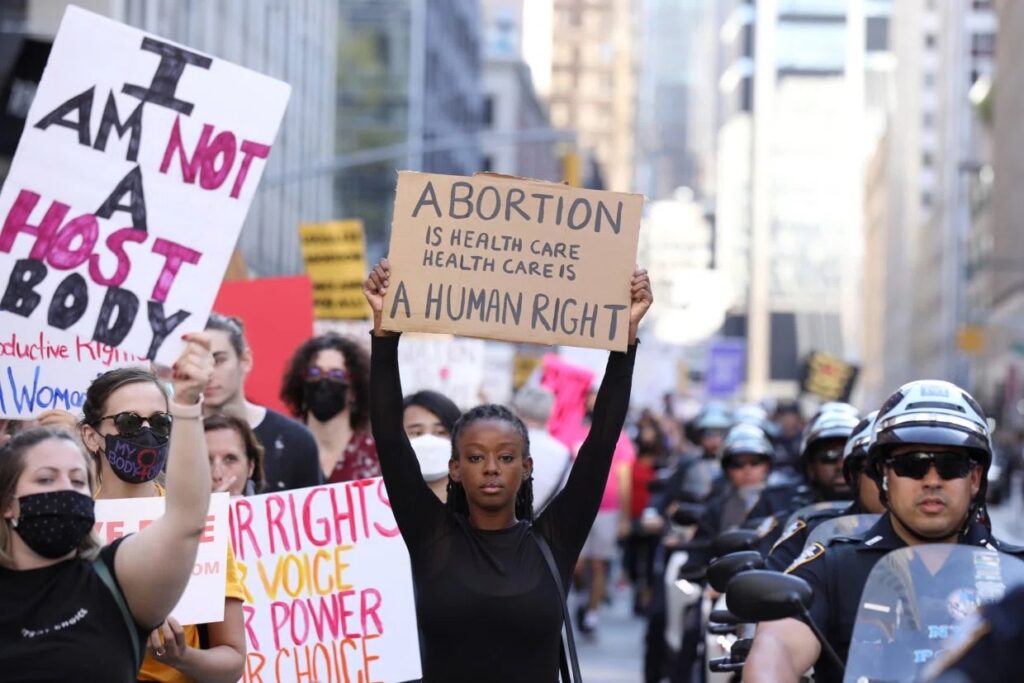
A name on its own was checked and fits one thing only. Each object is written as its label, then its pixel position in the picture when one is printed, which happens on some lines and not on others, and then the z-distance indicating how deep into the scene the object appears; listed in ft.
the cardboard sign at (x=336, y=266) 80.83
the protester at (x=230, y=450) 31.49
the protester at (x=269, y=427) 37.61
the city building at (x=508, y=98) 502.37
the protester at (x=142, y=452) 25.73
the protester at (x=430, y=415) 40.08
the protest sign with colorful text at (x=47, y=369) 32.58
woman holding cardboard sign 24.92
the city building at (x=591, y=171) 654.46
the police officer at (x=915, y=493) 24.33
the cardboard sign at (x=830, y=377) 148.64
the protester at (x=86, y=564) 20.84
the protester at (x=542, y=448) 51.34
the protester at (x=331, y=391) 44.53
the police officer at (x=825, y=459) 39.20
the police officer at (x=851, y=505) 31.32
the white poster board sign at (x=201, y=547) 25.54
